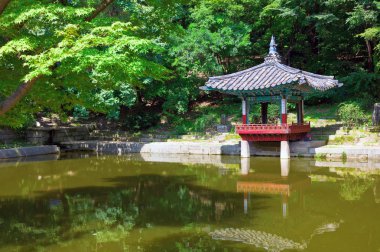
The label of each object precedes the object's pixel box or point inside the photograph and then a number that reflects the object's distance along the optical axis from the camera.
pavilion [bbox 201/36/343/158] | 18.31
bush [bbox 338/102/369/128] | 20.56
